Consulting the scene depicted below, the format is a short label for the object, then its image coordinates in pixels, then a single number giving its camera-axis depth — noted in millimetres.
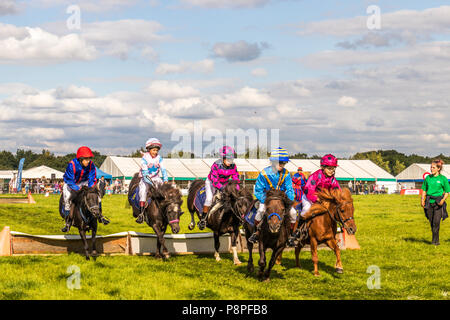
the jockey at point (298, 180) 12032
